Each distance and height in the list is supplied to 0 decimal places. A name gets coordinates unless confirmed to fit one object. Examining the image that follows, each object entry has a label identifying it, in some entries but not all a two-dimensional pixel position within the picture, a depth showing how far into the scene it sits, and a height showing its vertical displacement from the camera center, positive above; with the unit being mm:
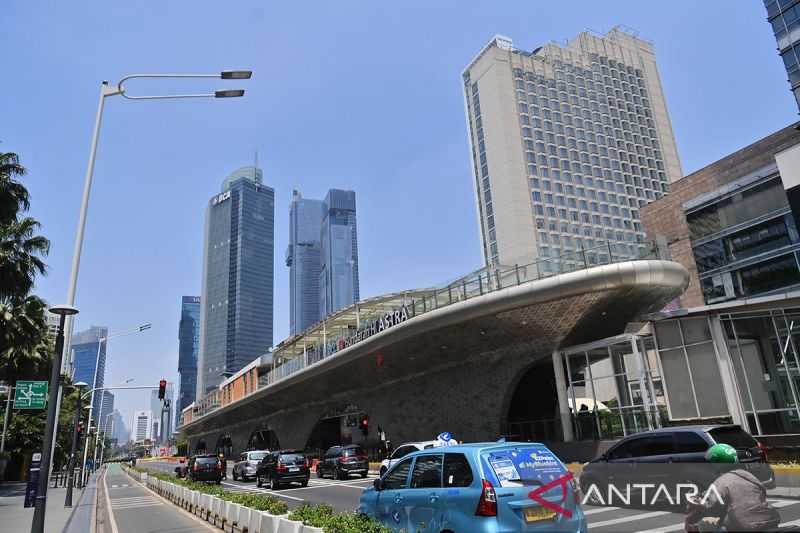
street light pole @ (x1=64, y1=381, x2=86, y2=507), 22930 -82
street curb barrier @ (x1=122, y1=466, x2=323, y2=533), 8652 -1279
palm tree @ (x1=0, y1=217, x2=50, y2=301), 27938 +10503
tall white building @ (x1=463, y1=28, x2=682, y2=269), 94250 +52059
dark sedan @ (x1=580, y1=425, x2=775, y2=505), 11336 -717
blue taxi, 6523 -679
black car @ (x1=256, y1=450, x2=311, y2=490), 25864 -915
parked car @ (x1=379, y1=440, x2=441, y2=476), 19969 -256
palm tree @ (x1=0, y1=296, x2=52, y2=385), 29188 +7103
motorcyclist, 4580 -717
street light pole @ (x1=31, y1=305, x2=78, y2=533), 10328 +648
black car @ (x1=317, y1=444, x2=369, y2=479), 29047 -866
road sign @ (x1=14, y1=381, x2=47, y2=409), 28188 +3538
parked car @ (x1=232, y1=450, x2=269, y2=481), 33125 -756
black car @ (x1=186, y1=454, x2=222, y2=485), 31359 -849
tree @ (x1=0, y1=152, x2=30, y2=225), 29078 +14338
